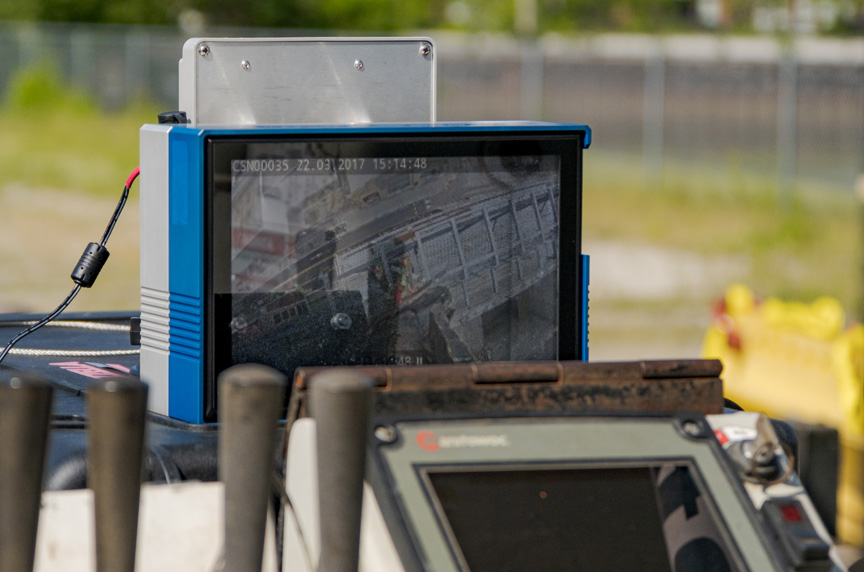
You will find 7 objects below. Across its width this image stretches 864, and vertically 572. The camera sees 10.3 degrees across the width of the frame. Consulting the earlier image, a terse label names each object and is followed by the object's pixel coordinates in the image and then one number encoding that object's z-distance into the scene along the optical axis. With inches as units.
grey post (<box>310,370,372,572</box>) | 106.4
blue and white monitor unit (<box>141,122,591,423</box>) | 118.6
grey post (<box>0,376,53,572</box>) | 106.1
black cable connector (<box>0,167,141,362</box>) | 125.7
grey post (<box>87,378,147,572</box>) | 106.5
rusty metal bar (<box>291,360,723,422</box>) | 113.5
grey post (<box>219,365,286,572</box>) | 106.5
